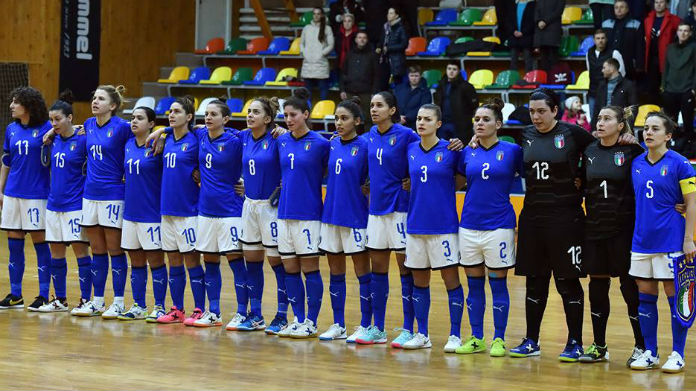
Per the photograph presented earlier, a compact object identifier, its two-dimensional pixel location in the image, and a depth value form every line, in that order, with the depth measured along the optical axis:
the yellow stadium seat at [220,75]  20.11
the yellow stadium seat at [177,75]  20.44
